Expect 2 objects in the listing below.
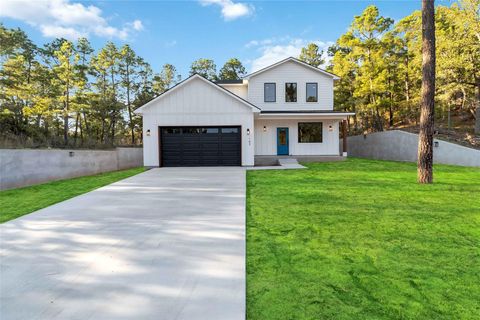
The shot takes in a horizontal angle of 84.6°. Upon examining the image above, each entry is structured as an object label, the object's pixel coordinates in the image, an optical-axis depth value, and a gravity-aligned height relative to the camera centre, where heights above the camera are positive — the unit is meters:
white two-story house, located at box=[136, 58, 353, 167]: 13.57 +1.39
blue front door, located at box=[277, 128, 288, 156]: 16.72 +0.50
